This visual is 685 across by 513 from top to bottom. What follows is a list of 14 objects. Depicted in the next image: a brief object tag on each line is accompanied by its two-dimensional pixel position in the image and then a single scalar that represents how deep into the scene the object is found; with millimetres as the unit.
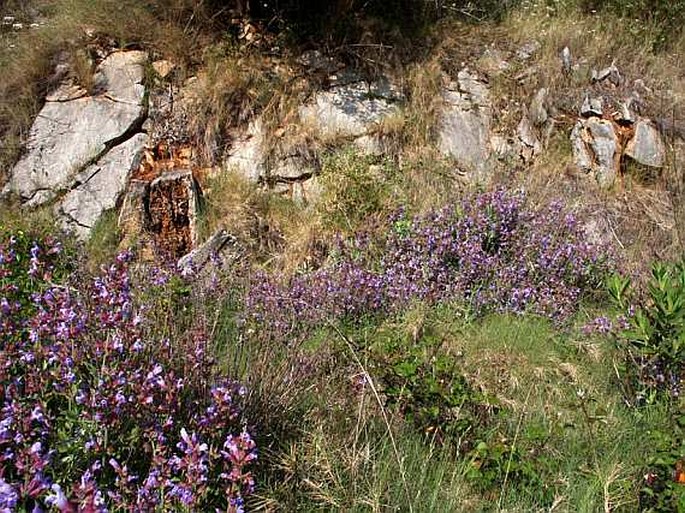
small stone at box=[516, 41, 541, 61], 7538
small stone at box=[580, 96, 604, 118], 6719
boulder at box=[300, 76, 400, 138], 6855
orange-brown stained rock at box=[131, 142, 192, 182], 6535
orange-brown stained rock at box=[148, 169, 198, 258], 6008
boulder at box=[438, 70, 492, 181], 6773
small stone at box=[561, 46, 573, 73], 7207
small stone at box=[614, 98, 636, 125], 6566
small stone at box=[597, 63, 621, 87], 6975
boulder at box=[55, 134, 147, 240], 6195
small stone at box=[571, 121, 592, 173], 6531
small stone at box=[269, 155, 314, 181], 6598
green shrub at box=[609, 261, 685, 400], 3201
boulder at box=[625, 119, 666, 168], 6422
